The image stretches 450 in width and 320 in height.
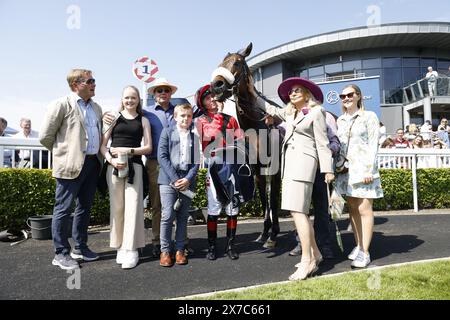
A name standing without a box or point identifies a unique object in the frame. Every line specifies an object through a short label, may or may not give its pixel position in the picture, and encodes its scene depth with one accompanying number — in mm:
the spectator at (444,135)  12173
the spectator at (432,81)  17719
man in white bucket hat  4180
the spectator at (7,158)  6086
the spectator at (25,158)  6037
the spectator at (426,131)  12466
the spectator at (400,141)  10183
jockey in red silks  3838
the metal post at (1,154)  5827
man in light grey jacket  3658
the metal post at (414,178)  8184
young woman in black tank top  3768
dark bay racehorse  4020
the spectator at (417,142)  10597
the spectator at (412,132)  11812
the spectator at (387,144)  10609
